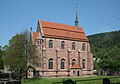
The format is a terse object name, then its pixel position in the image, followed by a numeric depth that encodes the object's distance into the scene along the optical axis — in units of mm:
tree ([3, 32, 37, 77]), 33946
